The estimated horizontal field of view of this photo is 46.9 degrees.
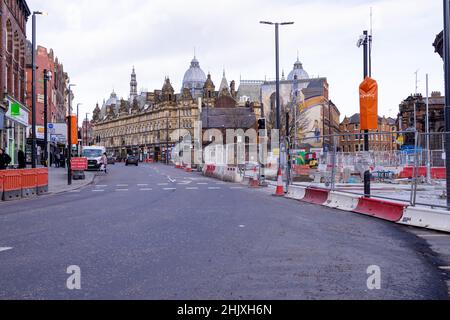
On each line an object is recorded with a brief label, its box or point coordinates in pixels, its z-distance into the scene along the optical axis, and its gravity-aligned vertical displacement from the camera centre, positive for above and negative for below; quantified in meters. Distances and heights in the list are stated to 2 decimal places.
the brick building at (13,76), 36.31 +6.60
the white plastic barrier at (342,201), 14.88 -1.27
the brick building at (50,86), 63.59 +10.28
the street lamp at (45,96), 30.38 +3.82
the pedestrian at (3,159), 22.64 +0.10
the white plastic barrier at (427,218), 10.86 -1.33
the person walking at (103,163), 49.44 -0.26
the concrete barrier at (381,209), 12.42 -1.30
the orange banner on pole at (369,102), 14.61 +1.61
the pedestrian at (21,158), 27.36 +0.16
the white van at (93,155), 50.91 +0.53
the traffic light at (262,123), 26.06 +1.81
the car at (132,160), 78.72 +0.01
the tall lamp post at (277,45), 29.28 +6.45
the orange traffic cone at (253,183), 28.01 -1.30
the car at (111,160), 98.00 +0.05
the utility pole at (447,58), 12.18 +2.34
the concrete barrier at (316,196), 16.86 -1.25
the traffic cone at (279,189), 20.46 -1.23
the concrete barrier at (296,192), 18.89 -1.27
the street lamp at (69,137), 28.16 +1.28
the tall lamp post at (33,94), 24.42 +3.17
